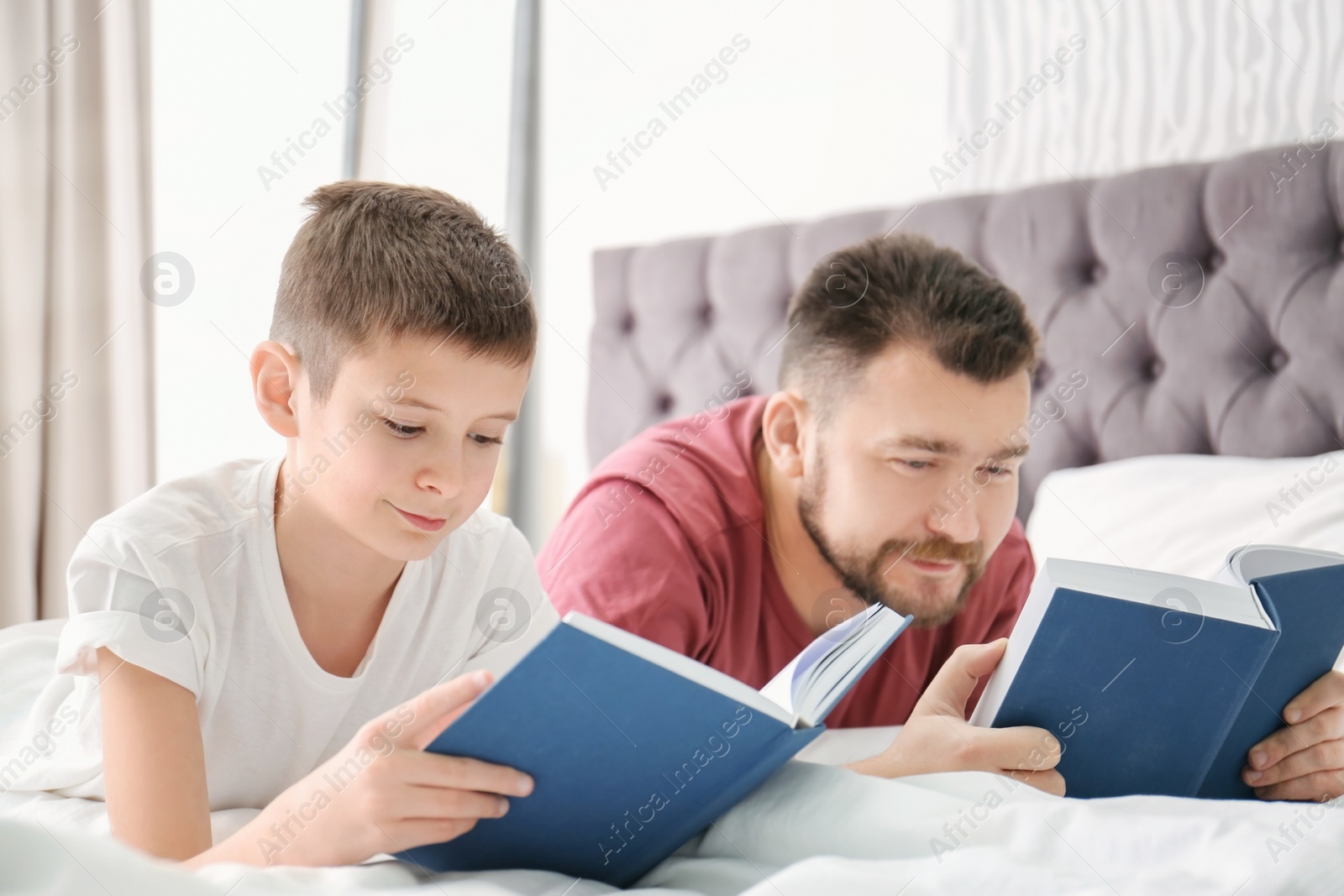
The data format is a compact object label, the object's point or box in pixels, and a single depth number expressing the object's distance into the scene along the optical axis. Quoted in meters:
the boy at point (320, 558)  1.52
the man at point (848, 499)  1.72
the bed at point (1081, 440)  1.40
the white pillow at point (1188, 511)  1.80
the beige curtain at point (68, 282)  2.06
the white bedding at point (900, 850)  1.23
